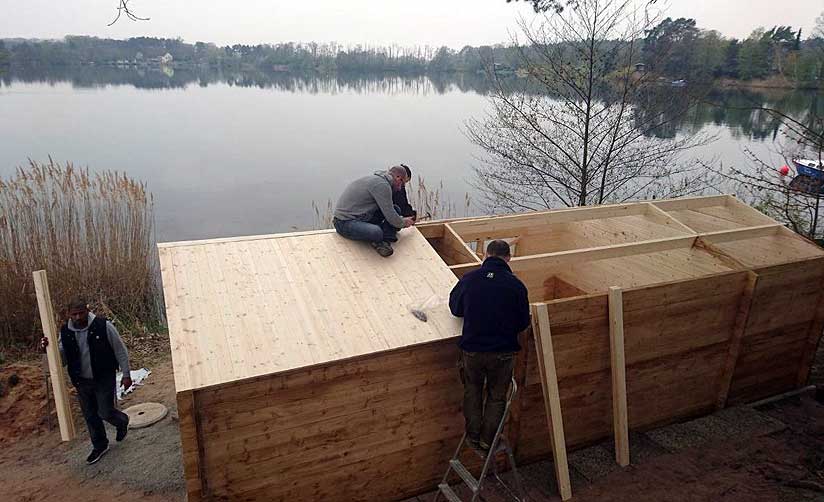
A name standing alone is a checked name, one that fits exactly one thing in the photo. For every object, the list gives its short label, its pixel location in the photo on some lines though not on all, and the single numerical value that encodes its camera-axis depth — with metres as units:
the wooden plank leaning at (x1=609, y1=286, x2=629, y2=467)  4.68
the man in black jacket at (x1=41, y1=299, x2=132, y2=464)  4.60
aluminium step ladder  3.86
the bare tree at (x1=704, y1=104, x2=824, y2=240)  7.25
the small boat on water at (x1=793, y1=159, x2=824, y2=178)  16.68
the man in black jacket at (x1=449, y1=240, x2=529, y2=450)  3.81
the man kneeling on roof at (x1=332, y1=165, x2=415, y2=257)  5.00
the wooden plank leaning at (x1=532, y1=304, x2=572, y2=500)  4.27
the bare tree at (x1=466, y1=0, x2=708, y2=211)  10.22
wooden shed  3.77
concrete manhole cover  5.55
